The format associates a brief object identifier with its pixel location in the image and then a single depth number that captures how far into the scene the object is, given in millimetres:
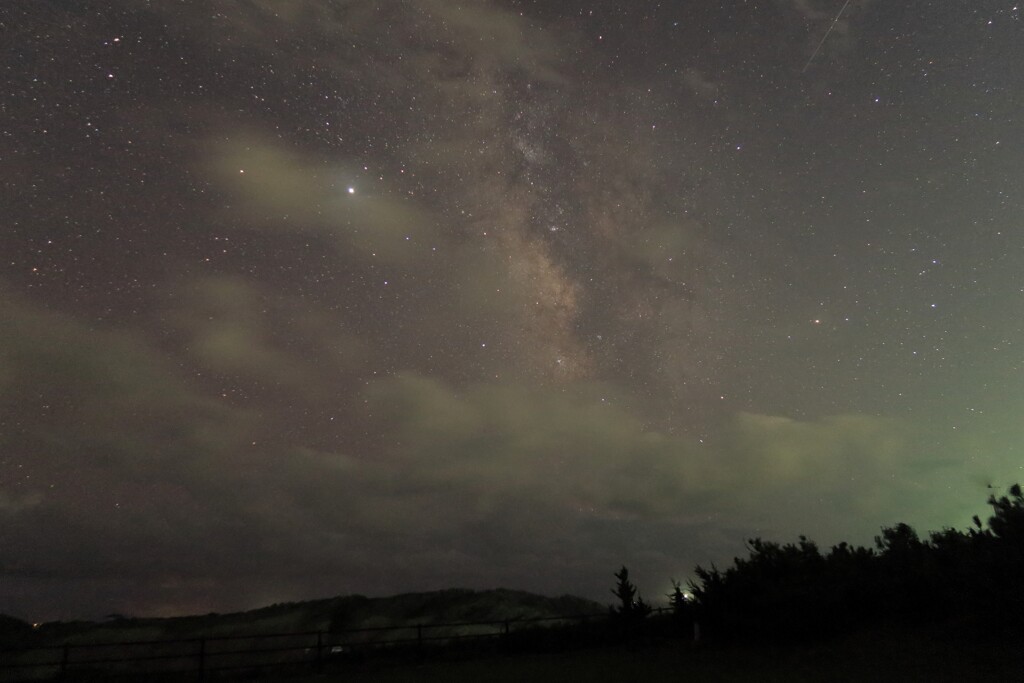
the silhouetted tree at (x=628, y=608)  20062
